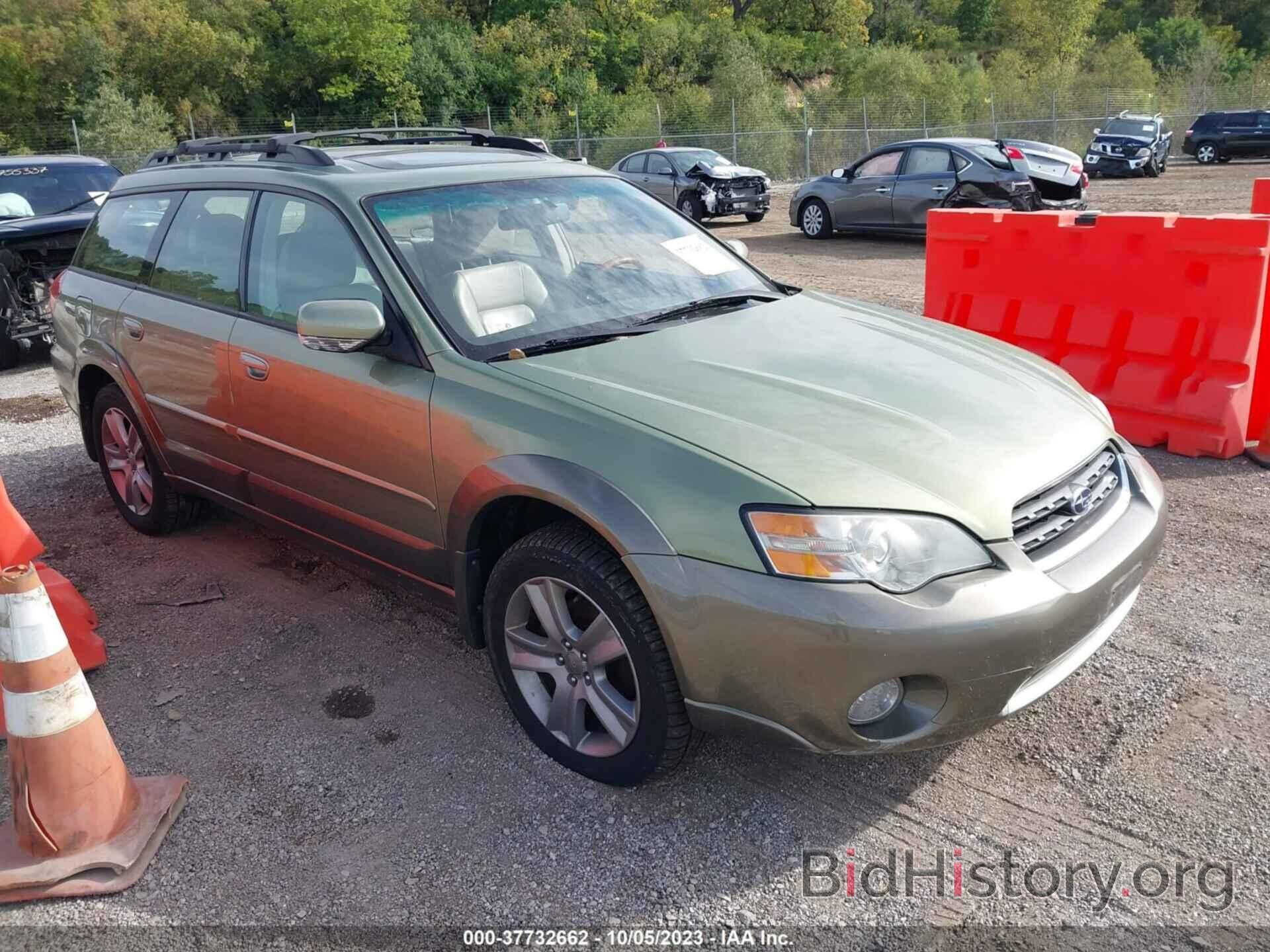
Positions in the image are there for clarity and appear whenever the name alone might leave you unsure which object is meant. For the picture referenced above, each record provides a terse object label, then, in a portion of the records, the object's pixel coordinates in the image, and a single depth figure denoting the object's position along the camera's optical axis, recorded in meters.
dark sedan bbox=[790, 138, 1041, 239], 14.33
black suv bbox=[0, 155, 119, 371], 8.73
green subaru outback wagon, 2.55
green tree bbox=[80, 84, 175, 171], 33.12
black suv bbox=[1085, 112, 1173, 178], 25.55
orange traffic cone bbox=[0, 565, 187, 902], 2.79
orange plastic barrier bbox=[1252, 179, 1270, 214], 6.12
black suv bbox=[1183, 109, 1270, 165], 28.06
